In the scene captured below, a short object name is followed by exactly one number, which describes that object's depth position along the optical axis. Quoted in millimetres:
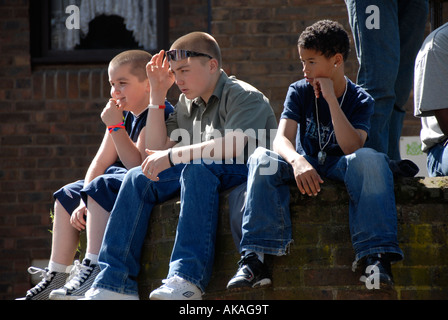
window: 13445
